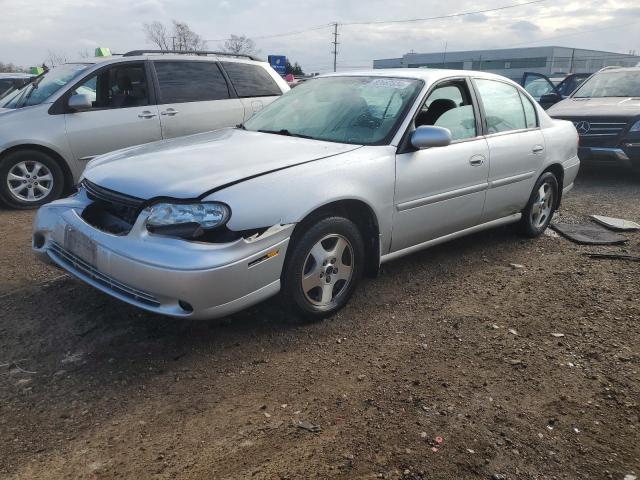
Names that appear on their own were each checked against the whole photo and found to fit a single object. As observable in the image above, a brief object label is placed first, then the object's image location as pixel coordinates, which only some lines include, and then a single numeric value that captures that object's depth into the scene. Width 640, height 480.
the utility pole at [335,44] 61.59
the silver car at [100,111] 6.16
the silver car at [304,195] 2.92
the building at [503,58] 61.72
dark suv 8.06
